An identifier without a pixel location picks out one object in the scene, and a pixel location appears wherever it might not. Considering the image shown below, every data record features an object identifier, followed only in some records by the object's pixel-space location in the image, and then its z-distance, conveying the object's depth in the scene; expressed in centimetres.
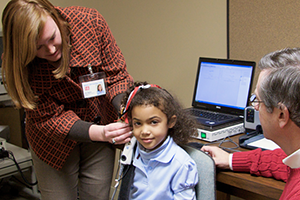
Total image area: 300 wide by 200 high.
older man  73
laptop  168
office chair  107
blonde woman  111
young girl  110
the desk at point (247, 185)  102
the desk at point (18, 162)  233
